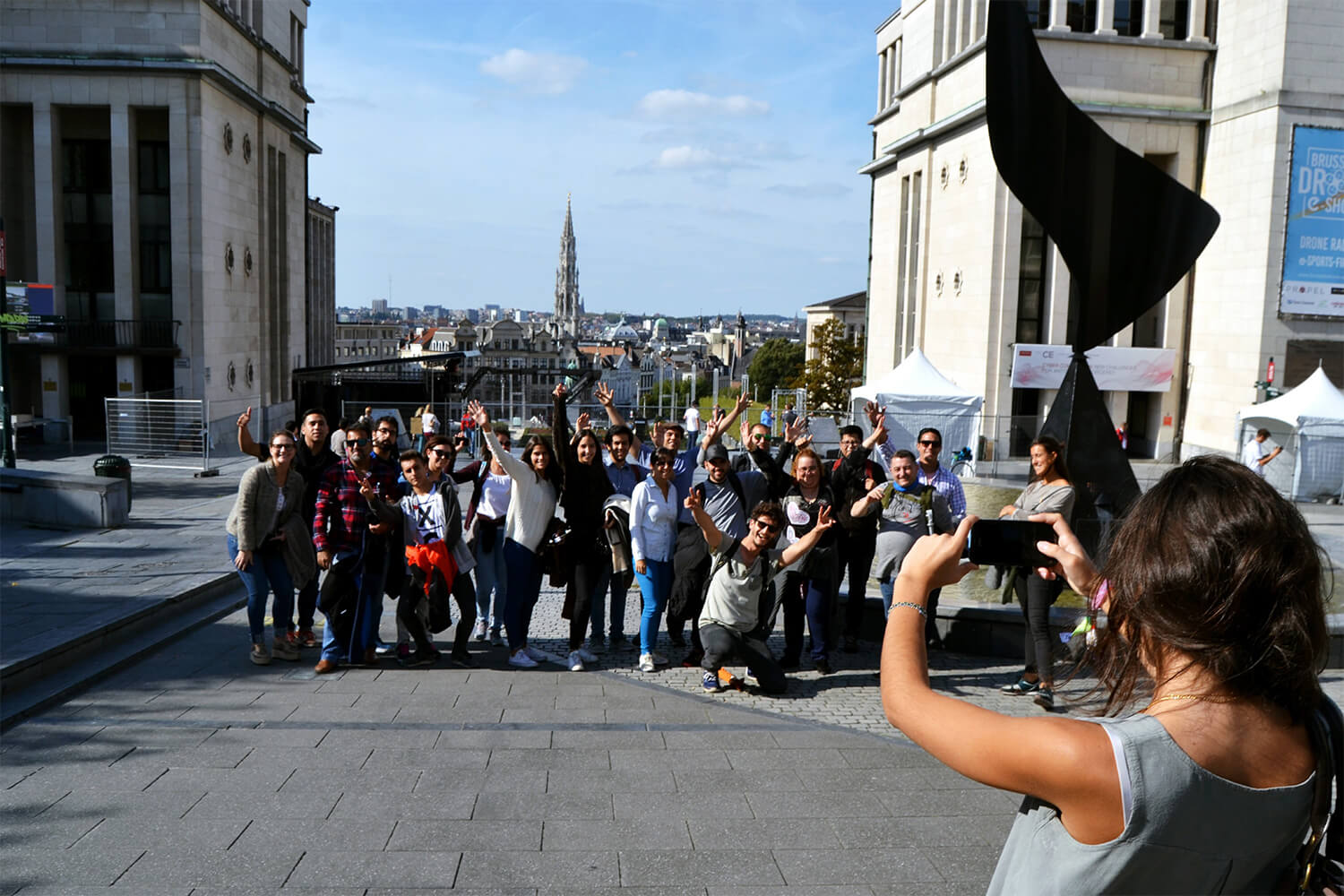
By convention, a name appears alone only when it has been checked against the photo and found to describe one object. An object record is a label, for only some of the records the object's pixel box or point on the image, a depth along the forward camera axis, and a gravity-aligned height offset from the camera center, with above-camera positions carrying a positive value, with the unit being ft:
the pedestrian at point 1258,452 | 68.80 -5.12
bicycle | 77.41 -7.16
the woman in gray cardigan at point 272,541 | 27.09 -4.93
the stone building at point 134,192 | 100.78 +15.56
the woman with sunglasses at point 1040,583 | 25.89 -5.26
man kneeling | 26.53 -5.89
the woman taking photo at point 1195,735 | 5.57 -1.92
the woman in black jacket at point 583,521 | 28.96 -4.44
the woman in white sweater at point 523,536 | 28.50 -4.82
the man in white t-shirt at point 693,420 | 64.28 -3.63
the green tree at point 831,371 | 186.60 -1.36
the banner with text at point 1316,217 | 100.58 +14.68
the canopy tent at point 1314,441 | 74.18 -4.54
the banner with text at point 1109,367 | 113.80 +0.21
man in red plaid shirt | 27.02 -5.05
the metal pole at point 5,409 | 59.47 -3.69
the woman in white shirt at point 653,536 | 28.86 -4.78
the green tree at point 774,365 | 379.76 -1.26
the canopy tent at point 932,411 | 83.05 -3.57
